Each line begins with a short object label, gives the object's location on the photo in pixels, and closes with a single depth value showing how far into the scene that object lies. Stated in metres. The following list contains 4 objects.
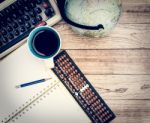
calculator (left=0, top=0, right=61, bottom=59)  1.39
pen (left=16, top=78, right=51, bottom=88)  1.44
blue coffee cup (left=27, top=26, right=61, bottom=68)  1.35
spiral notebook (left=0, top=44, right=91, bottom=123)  1.44
